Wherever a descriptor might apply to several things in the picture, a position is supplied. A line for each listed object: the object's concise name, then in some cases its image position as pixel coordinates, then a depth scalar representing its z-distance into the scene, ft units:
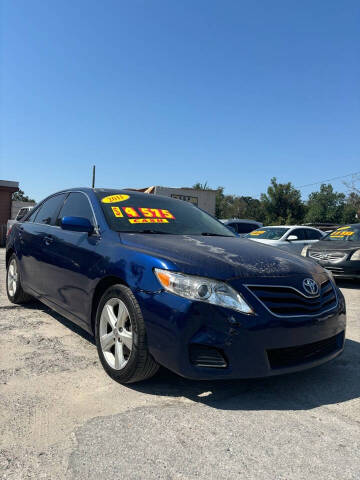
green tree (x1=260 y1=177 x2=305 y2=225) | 143.64
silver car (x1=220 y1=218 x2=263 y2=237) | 50.62
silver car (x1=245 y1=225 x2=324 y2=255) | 34.63
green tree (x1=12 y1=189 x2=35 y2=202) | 248.69
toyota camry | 7.23
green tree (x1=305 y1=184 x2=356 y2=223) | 204.74
